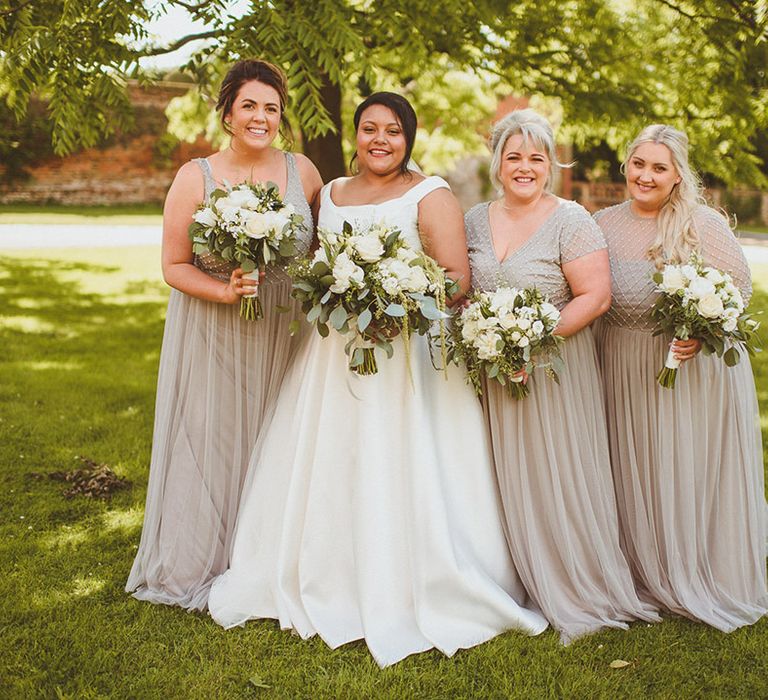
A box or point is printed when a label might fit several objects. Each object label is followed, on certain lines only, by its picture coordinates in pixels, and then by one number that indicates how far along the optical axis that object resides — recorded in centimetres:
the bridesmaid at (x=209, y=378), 425
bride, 401
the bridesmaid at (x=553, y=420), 407
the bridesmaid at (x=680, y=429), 415
